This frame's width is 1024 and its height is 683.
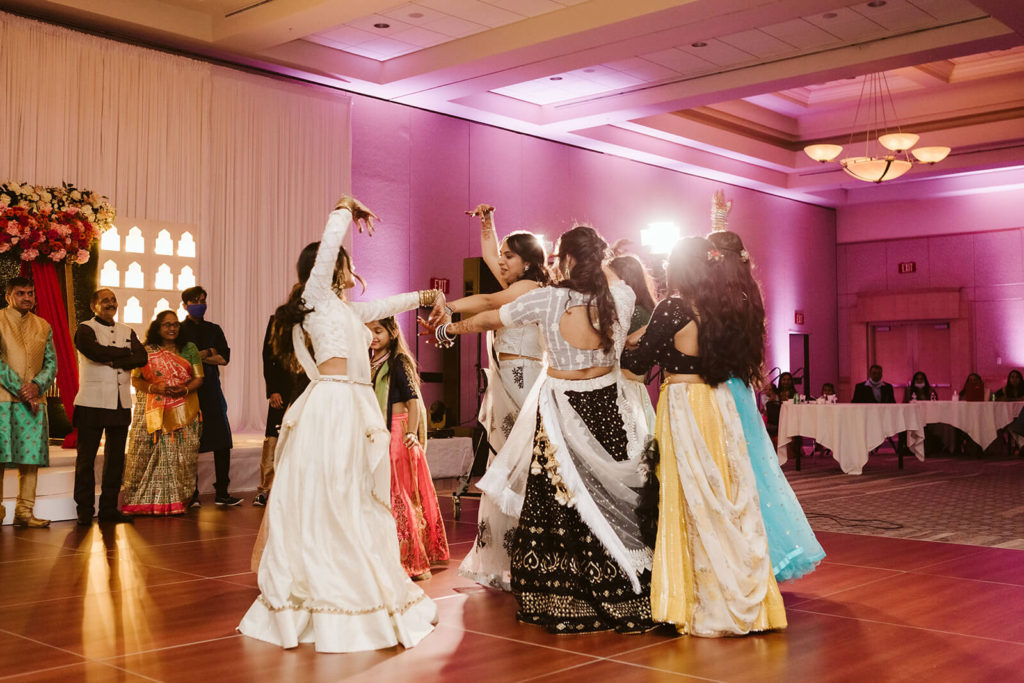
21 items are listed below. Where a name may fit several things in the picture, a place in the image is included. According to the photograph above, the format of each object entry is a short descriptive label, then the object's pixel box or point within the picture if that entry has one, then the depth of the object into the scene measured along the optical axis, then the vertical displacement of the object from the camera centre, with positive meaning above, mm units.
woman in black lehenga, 3811 -382
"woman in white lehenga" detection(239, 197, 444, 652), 3562 -477
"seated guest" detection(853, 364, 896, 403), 13352 -263
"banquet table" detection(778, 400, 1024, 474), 10820 -595
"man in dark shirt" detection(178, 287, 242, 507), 7613 -133
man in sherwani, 6352 -111
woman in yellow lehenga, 3738 -330
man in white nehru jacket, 6719 -186
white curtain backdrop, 8469 +2051
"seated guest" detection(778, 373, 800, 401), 13161 -225
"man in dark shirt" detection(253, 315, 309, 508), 7570 -241
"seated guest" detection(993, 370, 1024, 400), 13883 -249
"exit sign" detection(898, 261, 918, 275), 17000 +1759
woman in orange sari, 7191 -450
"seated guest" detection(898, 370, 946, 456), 14008 -798
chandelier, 11797 +2676
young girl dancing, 5070 -225
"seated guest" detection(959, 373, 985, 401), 14148 -250
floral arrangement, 7840 +1203
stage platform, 6875 -822
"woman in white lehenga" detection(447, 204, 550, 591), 4516 +24
